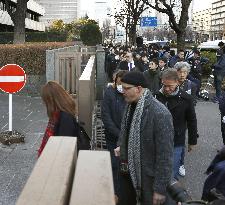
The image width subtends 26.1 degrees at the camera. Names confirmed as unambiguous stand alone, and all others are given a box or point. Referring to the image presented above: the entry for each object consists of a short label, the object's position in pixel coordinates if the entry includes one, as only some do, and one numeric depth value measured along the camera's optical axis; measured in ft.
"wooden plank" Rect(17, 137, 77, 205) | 5.88
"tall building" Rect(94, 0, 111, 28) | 559.71
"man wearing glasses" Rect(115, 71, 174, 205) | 11.78
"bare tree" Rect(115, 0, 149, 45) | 175.42
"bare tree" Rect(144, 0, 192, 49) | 76.33
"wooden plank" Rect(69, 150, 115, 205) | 5.94
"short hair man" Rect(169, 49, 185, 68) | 48.32
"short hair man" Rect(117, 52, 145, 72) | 45.10
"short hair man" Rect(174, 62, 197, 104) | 21.58
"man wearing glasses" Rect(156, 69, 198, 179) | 17.83
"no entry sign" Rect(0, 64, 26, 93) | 28.14
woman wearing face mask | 18.52
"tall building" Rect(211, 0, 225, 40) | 506.73
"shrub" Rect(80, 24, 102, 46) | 159.16
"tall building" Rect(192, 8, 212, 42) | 300.73
